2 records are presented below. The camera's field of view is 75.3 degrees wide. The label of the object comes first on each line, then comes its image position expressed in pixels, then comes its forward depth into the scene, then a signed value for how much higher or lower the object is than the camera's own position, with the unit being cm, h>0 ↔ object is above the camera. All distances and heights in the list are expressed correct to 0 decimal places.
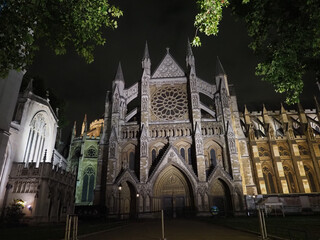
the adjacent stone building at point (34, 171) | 1636 +265
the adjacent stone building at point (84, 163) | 3206 +607
